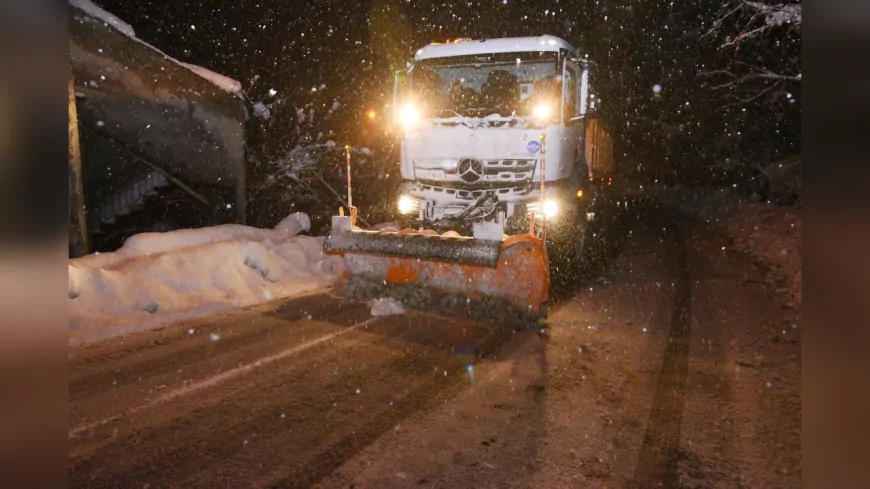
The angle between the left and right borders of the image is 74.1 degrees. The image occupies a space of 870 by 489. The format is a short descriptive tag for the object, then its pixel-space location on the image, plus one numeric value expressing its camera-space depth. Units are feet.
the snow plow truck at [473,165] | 23.70
